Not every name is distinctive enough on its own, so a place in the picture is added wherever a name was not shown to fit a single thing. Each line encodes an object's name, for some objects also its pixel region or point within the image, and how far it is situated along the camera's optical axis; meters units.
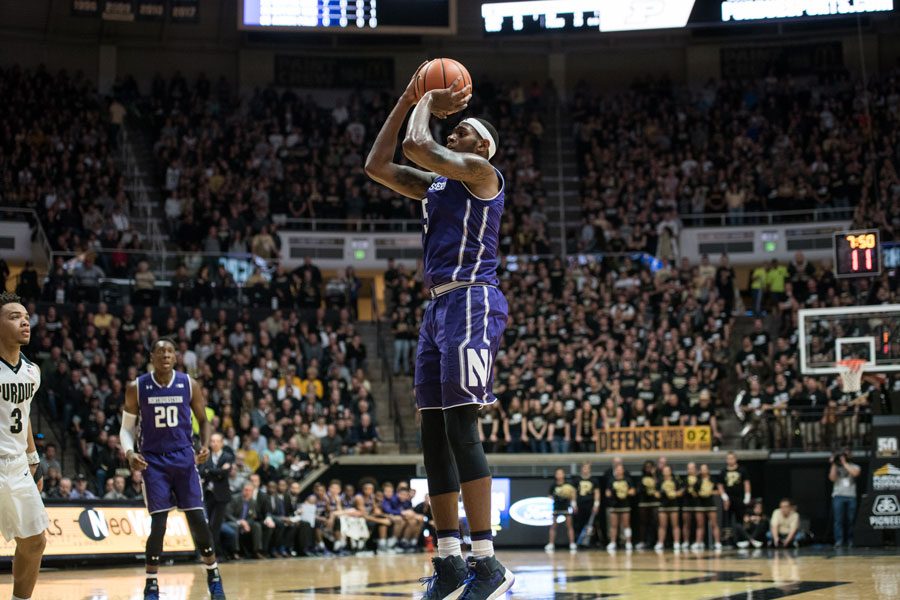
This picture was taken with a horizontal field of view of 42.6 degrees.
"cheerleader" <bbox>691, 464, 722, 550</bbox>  21.38
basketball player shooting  6.16
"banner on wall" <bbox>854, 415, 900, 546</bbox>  19.22
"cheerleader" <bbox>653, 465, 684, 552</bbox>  21.52
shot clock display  22.19
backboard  21.38
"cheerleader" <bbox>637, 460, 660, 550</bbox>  21.83
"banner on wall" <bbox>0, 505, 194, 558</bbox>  15.52
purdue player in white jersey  6.97
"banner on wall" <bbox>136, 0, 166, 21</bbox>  29.94
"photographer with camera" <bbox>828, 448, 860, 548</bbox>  20.41
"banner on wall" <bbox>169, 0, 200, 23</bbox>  29.88
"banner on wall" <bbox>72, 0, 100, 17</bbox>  29.68
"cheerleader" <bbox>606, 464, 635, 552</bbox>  21.83
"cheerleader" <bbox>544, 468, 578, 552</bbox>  21.88
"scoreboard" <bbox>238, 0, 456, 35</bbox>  29.67
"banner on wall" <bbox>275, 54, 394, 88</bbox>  36.03
